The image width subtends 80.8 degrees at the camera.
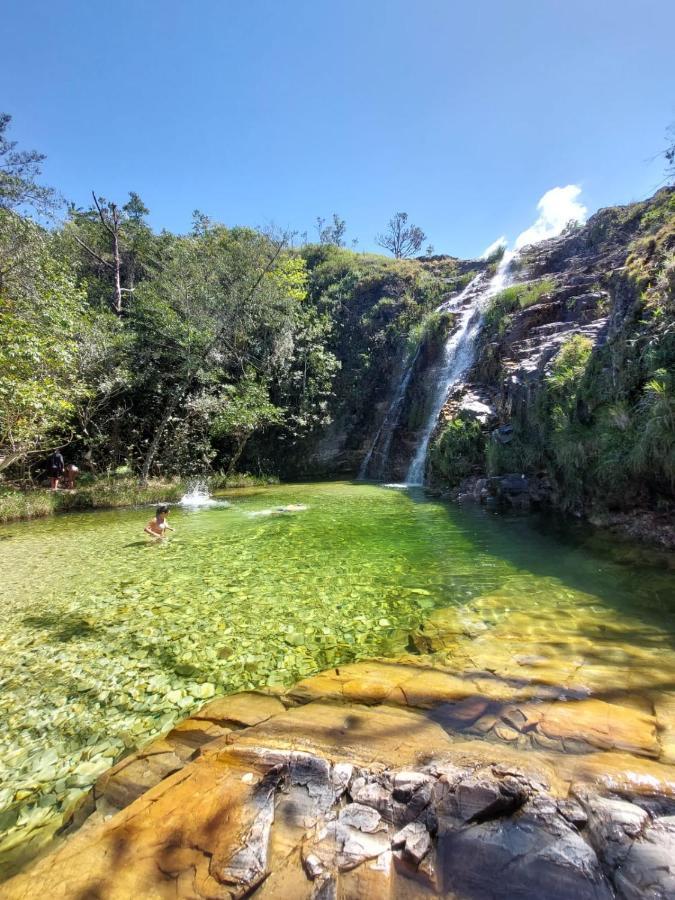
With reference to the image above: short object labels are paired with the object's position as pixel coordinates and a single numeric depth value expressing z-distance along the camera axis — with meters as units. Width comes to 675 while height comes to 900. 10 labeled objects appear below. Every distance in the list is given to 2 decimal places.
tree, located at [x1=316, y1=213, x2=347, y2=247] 43.47
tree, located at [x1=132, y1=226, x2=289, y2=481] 15.93
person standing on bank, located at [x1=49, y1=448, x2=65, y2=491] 13.27
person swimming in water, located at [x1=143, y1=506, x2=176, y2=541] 7.69
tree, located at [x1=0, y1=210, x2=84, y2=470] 8.41
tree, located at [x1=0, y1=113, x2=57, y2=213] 10.37
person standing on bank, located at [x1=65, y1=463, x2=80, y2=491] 13.36
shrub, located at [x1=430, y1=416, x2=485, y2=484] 12.75
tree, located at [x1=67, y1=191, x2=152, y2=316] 23.95
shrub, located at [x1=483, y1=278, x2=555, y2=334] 15.44
